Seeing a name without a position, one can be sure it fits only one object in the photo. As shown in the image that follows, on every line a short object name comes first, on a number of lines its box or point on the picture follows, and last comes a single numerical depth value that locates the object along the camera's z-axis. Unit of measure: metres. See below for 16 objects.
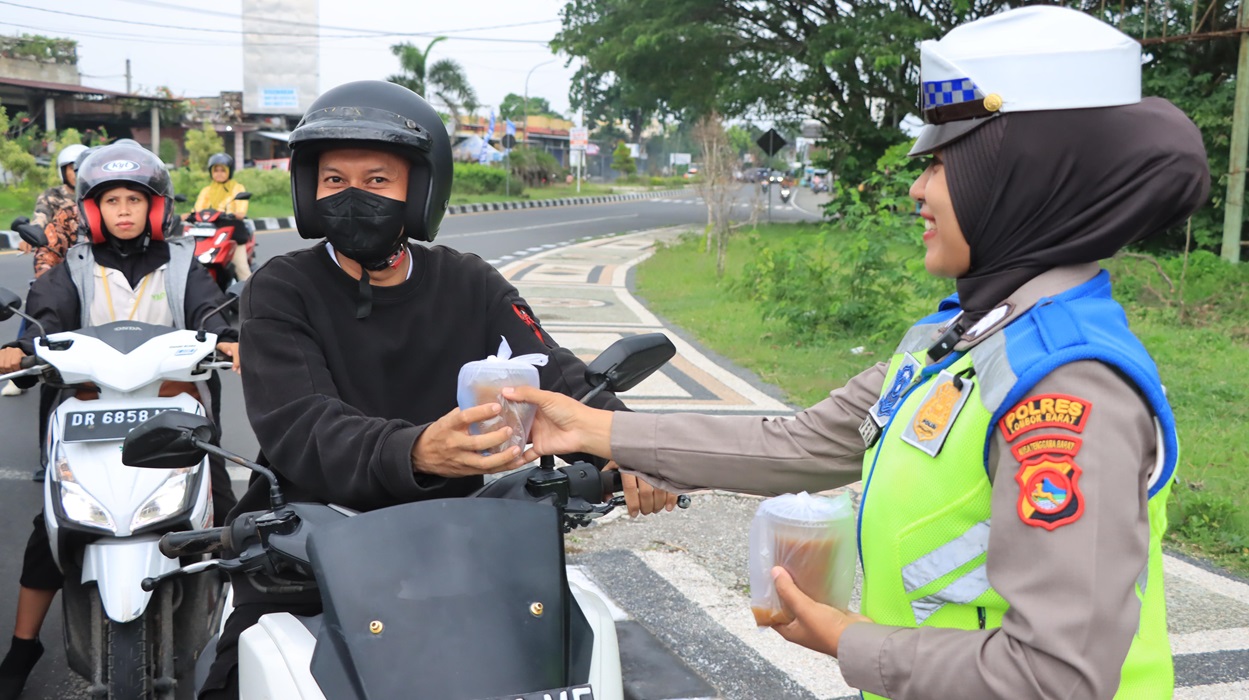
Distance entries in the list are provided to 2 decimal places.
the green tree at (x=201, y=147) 27.45
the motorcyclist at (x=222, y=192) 11.82
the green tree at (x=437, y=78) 48.34
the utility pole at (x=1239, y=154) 11.71
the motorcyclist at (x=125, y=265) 4.22
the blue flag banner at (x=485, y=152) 54.73
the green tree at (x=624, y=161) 68.88
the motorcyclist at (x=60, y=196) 7.79
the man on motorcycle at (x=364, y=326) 2.10
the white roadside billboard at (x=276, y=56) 51.19
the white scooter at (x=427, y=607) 1.62
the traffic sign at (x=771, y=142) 25.77
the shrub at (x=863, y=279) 9.56
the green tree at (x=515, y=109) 92.81
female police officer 1.33
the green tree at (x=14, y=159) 21.25
